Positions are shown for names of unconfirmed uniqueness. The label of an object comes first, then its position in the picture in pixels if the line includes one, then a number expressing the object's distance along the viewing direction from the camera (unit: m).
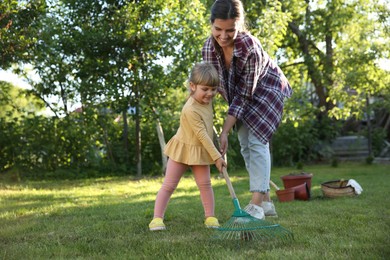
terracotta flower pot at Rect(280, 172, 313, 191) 5.11
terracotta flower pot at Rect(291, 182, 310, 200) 4.72
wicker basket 4.86
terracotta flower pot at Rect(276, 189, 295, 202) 4.63
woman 3.02
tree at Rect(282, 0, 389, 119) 10.34
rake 2.61
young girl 3.02
